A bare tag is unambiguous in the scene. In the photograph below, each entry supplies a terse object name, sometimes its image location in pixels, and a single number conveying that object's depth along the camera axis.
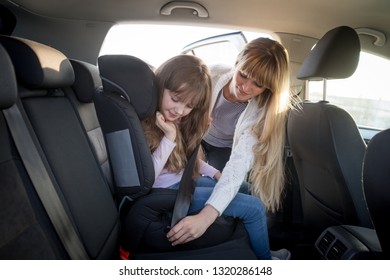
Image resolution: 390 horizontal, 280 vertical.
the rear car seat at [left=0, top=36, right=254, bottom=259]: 0.62
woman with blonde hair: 0.88
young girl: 0.86
